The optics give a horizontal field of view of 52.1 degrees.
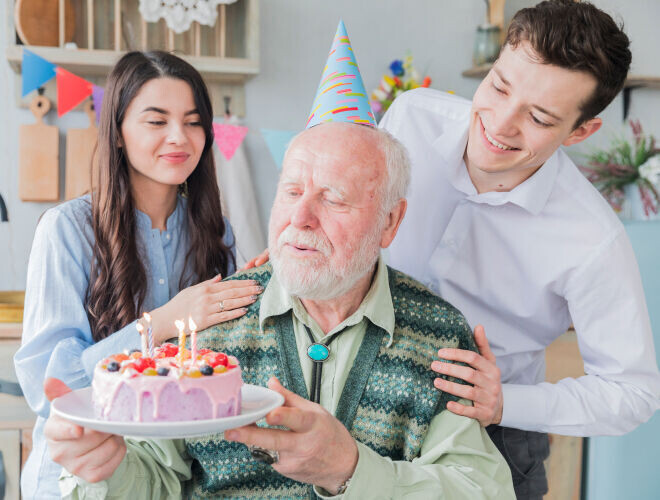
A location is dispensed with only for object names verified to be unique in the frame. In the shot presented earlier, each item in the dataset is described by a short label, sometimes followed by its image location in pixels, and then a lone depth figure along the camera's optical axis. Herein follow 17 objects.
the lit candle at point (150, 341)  1.14
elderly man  1.32
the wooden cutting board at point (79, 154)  2.83
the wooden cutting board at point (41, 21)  2.62
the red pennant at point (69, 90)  2.65
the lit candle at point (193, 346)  1.07
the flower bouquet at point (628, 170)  2.99
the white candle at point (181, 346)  1.05
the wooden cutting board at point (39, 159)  2.79
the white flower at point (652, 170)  2.95
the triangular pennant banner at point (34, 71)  2.61
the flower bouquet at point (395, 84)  3.03
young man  1.40
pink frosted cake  0.97
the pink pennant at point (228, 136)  2.87
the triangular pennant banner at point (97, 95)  2.62
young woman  1.60
